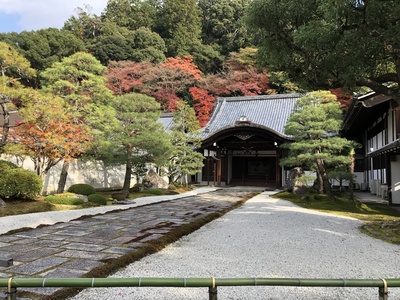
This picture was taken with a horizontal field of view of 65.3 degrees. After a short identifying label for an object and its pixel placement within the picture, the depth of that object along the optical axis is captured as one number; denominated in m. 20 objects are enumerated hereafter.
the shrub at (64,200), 9.55
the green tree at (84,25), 37.28
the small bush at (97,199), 10.28
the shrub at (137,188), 15.16
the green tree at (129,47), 32.75
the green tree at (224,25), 36.00
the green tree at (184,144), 16.03
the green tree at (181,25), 35.41
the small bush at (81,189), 11.62
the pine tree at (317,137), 11.48
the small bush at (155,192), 13.79
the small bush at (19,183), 8.87
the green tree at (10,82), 8.86
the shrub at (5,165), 9.47
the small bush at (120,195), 11.91
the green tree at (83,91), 11.25
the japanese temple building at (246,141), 18.30
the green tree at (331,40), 4.89
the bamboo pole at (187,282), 1.96
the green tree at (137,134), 12.35
